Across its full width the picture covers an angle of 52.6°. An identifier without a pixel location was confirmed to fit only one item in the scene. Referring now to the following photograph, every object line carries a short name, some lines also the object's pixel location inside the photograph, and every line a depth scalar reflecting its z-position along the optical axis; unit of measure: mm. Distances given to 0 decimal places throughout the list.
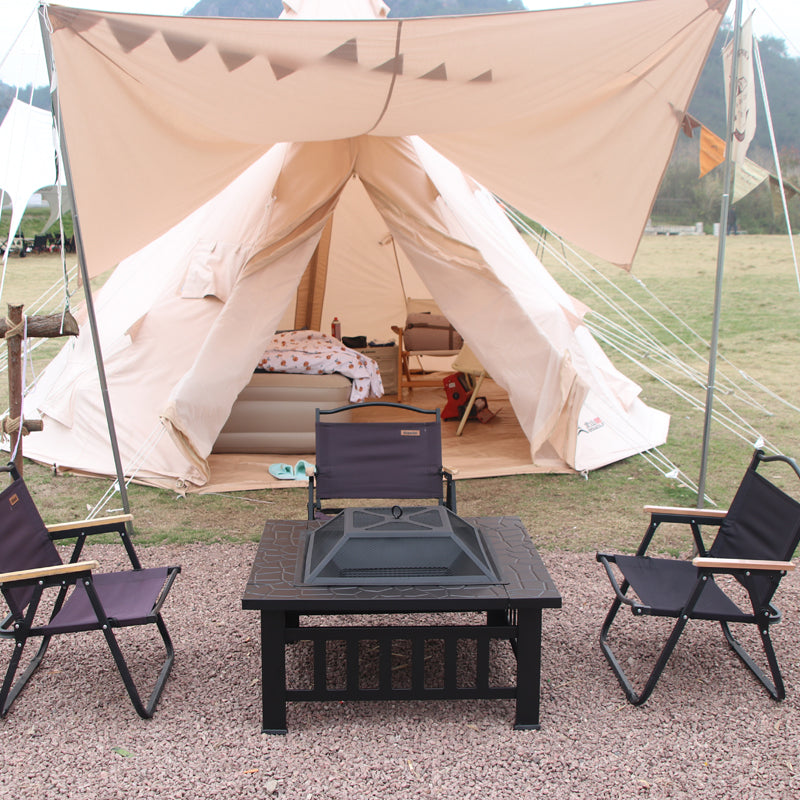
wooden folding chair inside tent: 7057
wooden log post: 3238
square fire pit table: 2348
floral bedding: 5383
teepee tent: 2949
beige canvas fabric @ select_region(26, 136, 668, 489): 4629
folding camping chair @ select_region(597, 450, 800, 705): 2521
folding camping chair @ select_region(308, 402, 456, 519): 3277
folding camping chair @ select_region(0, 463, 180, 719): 2441
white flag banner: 3303
